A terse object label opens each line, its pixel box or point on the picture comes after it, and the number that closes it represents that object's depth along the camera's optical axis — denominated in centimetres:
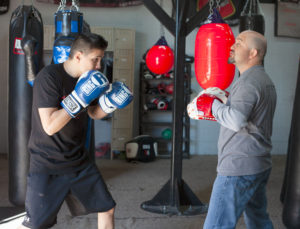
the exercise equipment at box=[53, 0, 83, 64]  288
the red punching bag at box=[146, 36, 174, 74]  404
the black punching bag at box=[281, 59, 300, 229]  281
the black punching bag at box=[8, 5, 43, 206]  336
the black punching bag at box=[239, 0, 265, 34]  341
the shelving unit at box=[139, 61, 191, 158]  630
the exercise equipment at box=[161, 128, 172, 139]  640
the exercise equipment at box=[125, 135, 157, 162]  590
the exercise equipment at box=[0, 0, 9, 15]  640
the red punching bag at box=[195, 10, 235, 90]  257
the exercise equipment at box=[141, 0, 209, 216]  334
